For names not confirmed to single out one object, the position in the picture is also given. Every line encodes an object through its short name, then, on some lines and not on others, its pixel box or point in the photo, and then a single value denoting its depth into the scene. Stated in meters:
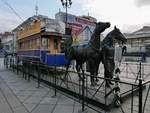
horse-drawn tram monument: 4.80
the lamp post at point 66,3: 11.30
